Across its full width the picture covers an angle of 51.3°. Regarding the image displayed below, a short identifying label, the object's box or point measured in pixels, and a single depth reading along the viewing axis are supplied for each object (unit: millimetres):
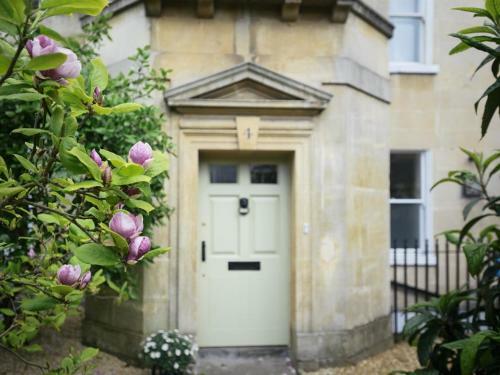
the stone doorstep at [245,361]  5996
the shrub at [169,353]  5348
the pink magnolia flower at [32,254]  2832
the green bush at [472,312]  2242
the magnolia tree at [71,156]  1215
